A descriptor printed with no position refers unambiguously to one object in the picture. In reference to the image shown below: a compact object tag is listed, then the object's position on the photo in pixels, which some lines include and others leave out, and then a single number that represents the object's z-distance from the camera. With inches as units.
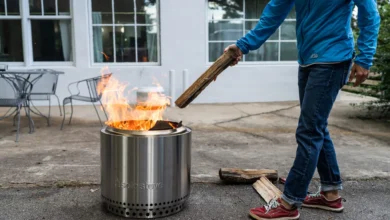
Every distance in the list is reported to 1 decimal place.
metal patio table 209.5
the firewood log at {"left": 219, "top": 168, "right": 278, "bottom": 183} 132.7
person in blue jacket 95.0
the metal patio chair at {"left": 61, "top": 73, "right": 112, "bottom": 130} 241.3
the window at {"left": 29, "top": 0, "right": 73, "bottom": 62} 331.0
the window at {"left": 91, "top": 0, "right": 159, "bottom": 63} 342.0
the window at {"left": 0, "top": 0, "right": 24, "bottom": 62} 328.5
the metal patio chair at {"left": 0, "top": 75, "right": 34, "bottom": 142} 210.6
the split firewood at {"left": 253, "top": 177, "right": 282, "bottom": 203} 119.3
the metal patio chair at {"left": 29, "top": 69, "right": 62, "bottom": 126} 232.2
